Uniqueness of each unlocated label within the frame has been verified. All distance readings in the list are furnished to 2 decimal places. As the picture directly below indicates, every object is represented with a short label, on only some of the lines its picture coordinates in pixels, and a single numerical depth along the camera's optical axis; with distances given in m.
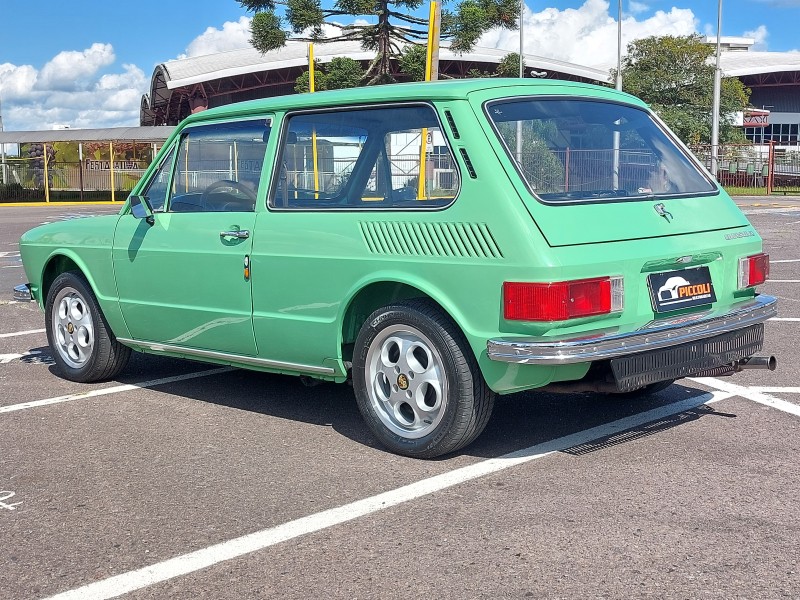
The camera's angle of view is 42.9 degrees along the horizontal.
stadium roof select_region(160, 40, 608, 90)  66.12
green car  4.32
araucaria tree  32.50
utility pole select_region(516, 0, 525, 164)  35.62
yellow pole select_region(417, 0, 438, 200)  10.87
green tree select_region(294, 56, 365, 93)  35.56
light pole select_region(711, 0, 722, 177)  38.38
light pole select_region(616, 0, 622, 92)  42.80
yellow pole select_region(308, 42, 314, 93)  10.67
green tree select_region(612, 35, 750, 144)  57.19
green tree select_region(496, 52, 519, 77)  40.12
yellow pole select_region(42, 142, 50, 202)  38.78
